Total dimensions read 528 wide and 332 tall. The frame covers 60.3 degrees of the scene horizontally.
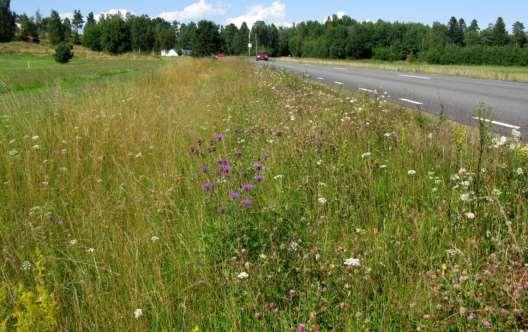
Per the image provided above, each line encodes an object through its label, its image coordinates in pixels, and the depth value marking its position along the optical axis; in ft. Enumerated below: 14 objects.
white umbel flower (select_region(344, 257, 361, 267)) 7.29
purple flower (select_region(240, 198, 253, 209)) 9.12
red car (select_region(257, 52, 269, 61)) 289.33
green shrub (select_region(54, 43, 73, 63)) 190.60
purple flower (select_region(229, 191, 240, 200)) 9.40
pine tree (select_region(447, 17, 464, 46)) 536.09
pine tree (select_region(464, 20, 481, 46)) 474.41
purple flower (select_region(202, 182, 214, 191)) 10.38
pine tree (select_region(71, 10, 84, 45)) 432.82
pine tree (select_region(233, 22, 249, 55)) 527.40
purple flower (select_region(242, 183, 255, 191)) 10.19
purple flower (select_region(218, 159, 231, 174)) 11.30
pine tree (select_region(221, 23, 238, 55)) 535.19
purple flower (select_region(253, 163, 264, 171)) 11.25
